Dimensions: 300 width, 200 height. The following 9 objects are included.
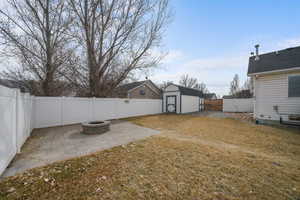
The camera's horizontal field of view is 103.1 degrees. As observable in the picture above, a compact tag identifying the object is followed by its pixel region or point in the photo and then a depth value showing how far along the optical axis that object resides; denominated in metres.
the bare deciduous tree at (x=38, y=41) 6.00
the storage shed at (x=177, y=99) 14.05
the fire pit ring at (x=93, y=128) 5.42
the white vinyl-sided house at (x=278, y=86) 6.84
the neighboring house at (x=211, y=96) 36.88
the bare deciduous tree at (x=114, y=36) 7.29
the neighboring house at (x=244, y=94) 20.75
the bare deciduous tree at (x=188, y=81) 36.08
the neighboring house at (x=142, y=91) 14.79
